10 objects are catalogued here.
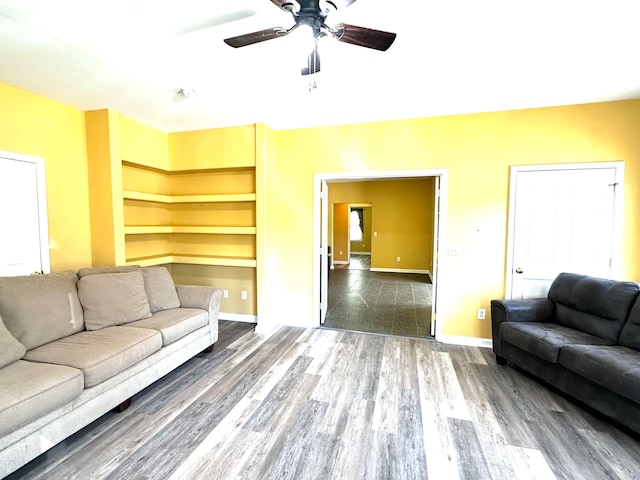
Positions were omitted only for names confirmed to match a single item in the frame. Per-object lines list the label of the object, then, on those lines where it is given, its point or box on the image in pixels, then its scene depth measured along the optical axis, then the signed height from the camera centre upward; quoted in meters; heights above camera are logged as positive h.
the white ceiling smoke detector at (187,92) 2.71 +1.33
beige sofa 1.58 -0.89
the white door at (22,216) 2.56 +0.09
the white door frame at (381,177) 3.39 +0.15
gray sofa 1.94 -0.96
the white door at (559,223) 2.95 +0.04
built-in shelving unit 3.79 +0.16
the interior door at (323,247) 3.92 -0.29
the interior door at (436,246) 3.50 -0.25
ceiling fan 1.42 +1.09
